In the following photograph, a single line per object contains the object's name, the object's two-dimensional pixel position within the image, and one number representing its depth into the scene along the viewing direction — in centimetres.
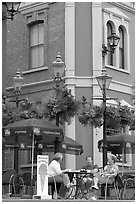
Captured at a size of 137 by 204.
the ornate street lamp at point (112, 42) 1994
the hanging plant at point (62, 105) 1570
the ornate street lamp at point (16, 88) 1592
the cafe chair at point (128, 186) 1351
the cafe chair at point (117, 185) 1262
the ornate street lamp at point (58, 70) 1544
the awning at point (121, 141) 1612
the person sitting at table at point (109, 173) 1271
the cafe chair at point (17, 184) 1435
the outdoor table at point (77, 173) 1246
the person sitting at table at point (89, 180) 1290
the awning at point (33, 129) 1346
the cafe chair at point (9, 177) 1412
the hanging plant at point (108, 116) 1664
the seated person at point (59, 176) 1189
